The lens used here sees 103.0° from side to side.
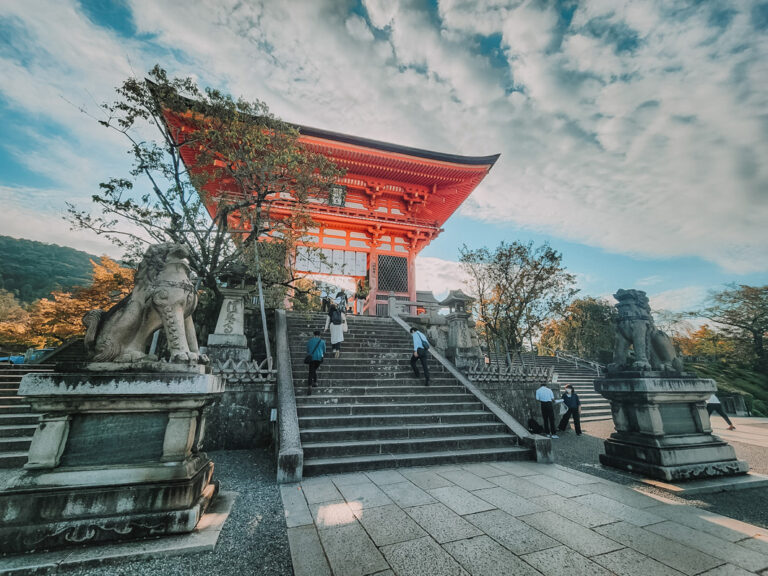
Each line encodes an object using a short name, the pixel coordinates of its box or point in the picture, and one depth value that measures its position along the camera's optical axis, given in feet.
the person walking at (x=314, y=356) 21.58
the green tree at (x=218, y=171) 24.75
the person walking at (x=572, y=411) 28.86
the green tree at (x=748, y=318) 65.67
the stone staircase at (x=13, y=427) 15.52
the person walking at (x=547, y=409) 27.50
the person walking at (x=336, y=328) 27.37
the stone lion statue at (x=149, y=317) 9.23
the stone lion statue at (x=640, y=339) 16.55
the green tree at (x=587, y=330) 79.41
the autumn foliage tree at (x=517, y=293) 38.73
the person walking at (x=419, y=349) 25.39
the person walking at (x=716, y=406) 29.78
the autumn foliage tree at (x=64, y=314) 51.57
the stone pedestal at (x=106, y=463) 7.55
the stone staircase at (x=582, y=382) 40.73
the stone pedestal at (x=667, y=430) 14.48
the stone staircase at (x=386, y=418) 16.06
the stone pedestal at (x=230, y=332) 24.48
